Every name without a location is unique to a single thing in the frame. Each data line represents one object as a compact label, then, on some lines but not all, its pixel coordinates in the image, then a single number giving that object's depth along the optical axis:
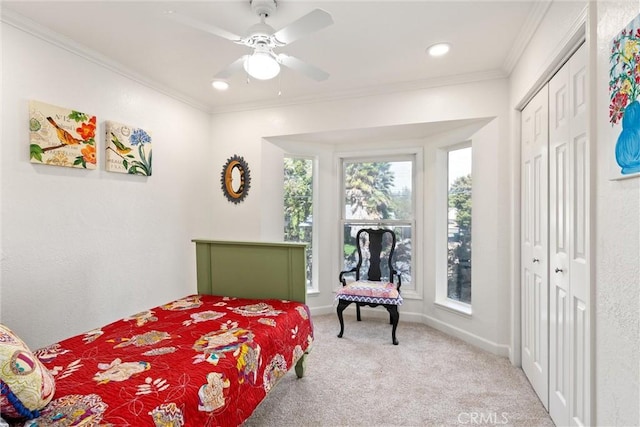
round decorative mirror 3.71
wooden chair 3.12
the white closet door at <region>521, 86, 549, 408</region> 2.01
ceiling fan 1.55
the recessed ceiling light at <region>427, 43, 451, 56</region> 2.40
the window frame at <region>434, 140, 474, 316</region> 3.51
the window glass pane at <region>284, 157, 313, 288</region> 4.00
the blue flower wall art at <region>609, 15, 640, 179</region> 1.04
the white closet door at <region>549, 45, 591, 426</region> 1.51
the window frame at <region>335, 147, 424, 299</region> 3.70
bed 1.19
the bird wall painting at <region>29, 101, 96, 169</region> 2.14
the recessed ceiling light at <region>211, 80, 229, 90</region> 3.12
